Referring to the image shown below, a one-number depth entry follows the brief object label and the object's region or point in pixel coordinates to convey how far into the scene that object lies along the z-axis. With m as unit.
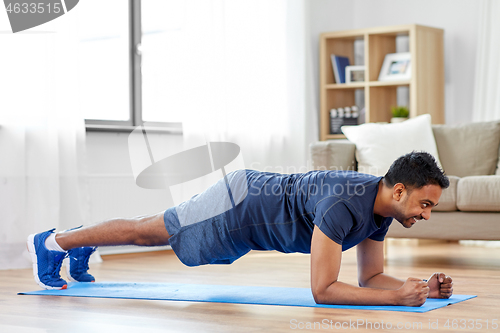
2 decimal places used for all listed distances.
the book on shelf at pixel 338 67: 5.28
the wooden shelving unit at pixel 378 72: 4.92
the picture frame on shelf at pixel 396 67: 5.04
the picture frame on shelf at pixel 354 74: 5.26
